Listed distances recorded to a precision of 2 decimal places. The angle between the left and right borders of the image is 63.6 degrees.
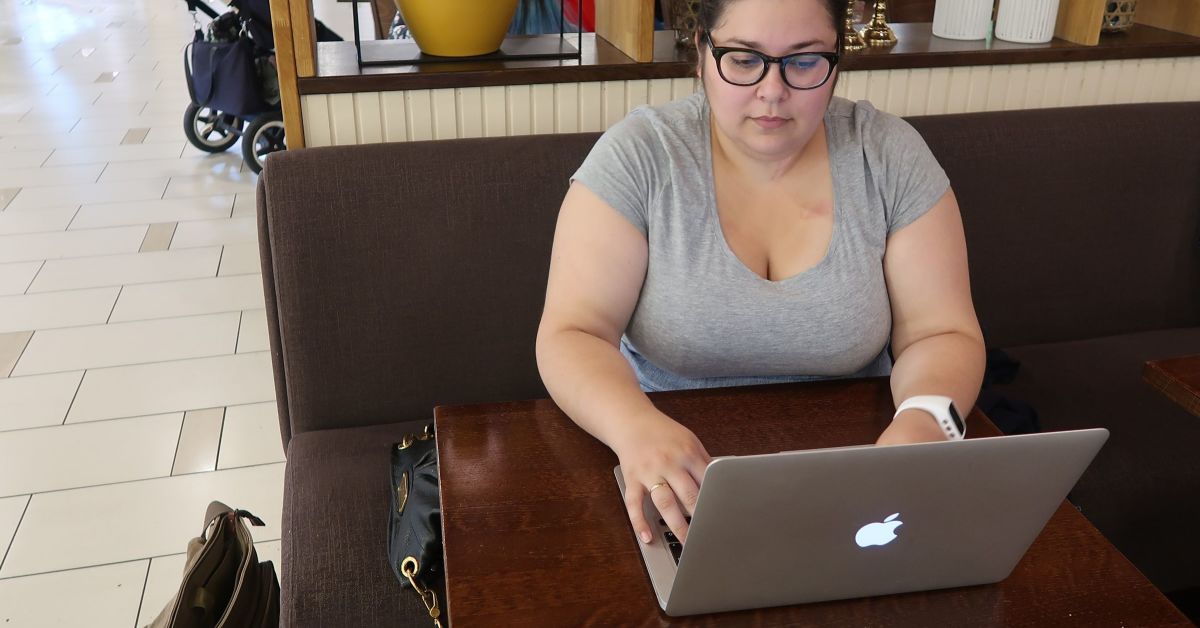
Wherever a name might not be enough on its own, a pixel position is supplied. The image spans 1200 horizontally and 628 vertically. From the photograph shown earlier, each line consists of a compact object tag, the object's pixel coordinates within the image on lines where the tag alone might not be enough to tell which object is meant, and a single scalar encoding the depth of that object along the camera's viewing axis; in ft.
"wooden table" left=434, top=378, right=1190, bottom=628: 3.02
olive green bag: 4.40
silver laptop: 2.62
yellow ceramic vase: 6.20
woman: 4.24
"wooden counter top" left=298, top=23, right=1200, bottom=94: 6.12
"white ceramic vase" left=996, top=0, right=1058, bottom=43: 7.25
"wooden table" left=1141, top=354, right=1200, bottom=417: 4.42
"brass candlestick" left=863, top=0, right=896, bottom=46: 7.27
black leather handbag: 4.24
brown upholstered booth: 5.49
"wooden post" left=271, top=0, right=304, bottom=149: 5.75
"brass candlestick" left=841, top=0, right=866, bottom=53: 6.94
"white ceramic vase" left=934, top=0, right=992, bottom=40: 7.34
